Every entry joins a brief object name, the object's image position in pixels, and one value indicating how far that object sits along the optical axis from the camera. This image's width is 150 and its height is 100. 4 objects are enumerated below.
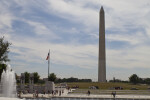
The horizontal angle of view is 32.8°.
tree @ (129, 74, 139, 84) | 105.34
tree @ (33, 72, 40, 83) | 88.47
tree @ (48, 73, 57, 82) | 85.59
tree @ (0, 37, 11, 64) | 39.41
